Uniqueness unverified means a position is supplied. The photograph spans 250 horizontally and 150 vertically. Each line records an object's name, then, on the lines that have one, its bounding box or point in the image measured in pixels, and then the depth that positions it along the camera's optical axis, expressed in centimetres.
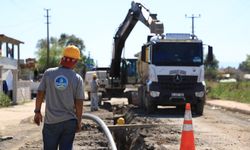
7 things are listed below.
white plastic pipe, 1030
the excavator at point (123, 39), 2667
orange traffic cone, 968
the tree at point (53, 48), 10772
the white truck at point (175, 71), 2331
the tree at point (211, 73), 11714
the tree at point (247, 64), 14425
